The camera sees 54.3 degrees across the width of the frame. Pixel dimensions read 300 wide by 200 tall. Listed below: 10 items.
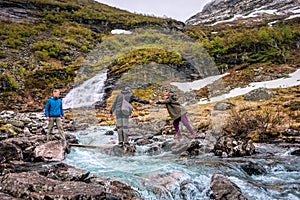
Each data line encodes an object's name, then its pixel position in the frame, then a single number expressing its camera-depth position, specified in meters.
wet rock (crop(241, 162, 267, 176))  7.64
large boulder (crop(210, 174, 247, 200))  5.48
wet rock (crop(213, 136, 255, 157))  9.41
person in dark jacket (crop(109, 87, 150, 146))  9.19
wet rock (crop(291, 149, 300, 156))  9.42
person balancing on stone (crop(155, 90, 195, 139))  10.38
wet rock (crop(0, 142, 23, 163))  7.45
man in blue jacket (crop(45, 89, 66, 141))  9.55
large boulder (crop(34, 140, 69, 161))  7.91
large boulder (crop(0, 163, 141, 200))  4.57
